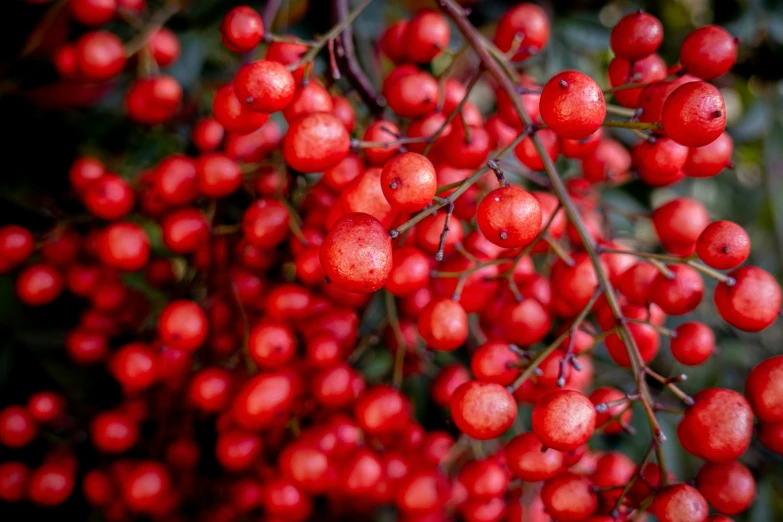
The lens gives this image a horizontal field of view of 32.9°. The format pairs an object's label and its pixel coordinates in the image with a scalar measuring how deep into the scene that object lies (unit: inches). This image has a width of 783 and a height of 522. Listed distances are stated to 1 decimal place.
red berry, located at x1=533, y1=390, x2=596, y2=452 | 6.7
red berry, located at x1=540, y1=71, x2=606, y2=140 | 6.7
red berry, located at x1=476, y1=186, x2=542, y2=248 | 6.7
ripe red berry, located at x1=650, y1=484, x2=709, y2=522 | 6.7
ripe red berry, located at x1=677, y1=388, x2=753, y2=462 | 6.8
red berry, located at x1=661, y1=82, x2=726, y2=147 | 6.7
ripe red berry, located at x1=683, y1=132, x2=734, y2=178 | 7.6
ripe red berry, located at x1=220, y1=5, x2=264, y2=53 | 7.4
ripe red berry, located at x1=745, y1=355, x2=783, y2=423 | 6.9
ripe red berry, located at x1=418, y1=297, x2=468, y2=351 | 7.4
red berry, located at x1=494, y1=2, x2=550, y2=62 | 8.1
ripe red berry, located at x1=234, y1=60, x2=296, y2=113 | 7.1
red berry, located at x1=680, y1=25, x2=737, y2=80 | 7.3
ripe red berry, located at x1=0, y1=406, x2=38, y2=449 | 8.5
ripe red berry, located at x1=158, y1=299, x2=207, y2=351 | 8.0
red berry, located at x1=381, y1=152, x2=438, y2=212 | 6.7
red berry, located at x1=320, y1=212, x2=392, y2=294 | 6.5
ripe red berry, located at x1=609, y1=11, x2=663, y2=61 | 7.4
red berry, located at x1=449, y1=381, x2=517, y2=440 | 7.0
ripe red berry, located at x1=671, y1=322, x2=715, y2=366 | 7.4
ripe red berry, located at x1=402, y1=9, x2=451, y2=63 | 8.0
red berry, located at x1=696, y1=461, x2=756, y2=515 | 7.0
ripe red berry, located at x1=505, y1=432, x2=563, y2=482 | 7.0
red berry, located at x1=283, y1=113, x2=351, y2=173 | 7.2
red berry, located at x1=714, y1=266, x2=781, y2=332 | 7.1
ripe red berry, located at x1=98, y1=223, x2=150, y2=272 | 8.3
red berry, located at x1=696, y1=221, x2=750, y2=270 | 7.0
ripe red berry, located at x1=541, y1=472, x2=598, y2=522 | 7.1
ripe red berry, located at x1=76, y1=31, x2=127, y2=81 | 8.8
